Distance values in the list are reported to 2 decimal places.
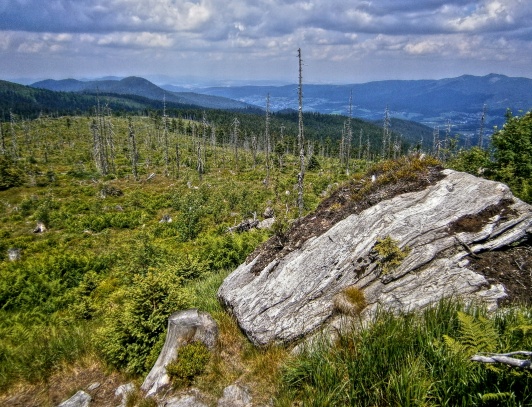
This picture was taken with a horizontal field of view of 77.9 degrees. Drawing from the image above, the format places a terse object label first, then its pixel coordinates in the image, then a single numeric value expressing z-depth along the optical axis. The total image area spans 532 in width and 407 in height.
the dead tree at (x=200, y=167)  61.59
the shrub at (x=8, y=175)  50.12
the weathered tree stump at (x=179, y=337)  5.63
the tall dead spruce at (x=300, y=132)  26.62
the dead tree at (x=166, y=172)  67.07
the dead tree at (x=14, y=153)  72.38
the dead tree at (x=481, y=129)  67.98
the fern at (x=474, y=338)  3.49
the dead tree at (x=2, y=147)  75.26
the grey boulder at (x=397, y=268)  5.74
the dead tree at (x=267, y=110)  51.91
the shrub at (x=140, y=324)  6.22
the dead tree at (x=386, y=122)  64.60
